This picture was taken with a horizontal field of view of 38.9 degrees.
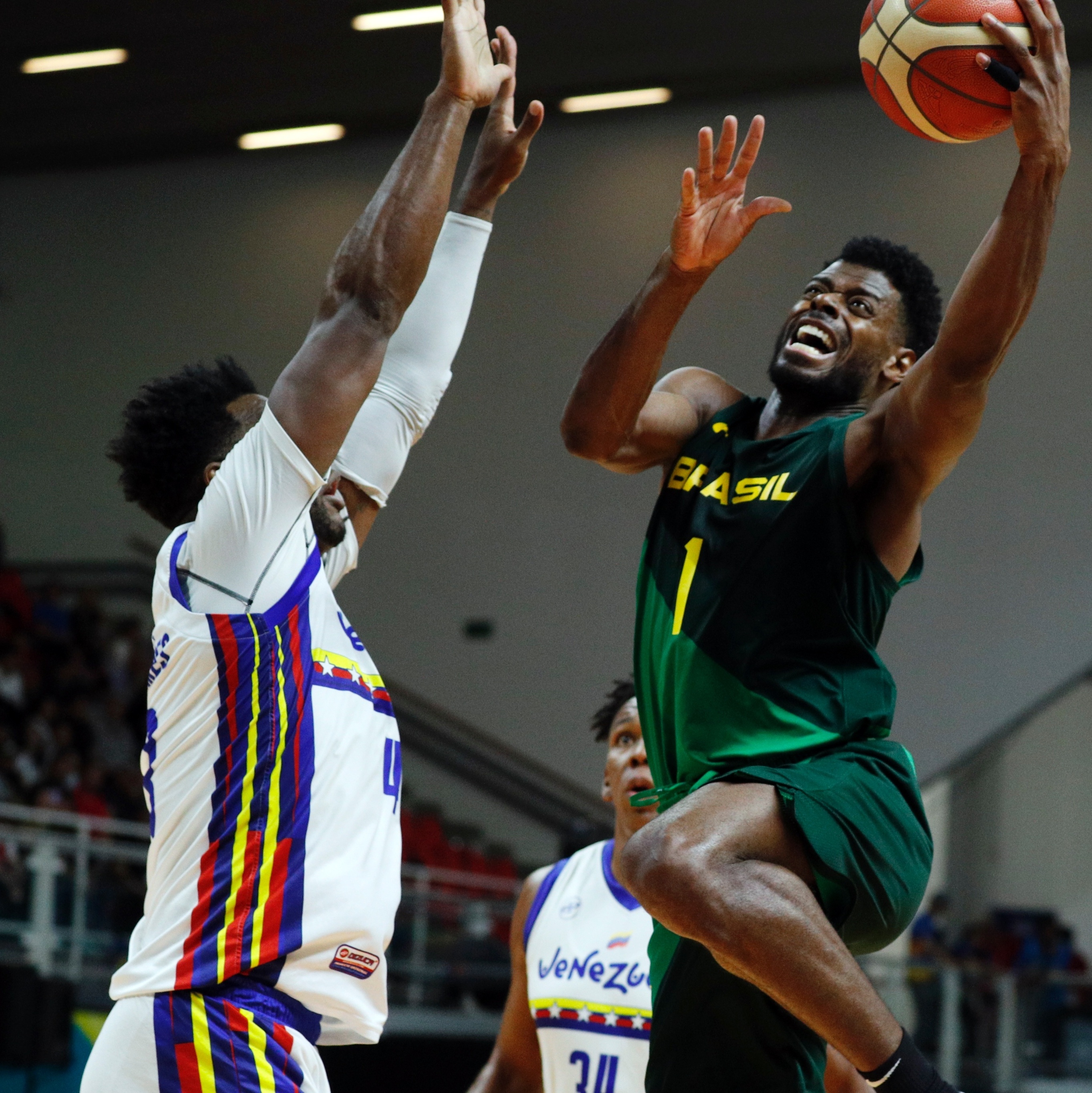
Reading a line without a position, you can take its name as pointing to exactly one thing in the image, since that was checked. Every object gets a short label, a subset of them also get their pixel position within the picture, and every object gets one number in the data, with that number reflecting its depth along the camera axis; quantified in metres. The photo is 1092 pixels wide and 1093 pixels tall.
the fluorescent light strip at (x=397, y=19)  13.70
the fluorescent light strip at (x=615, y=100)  14.77
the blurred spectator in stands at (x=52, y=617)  15.45
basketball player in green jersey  2.79
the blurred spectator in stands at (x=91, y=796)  12.13
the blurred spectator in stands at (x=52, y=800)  12.07
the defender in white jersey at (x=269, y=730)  2.78
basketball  3.15
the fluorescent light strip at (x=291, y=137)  15.92
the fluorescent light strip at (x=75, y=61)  14.59
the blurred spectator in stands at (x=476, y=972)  10.58
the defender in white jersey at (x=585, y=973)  3.96
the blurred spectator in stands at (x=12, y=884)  8.41
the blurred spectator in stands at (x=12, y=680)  13.81
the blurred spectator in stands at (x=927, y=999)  10.50
